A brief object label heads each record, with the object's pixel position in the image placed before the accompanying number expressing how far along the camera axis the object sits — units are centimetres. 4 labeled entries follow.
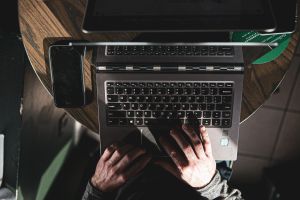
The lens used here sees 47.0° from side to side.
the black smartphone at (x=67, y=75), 121
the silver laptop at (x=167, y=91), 116
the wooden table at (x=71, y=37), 125
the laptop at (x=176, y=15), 93
